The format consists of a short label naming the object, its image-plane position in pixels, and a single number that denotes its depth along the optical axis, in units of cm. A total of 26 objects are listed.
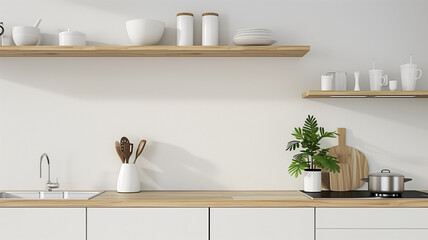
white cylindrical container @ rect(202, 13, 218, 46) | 307
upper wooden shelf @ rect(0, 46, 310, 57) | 294
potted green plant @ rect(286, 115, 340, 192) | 294
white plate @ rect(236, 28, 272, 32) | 295
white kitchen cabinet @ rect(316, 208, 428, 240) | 264
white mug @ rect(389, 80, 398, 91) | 302
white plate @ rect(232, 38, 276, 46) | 295
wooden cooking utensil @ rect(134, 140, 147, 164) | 311
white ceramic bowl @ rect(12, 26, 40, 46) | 300
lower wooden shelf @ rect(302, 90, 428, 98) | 294
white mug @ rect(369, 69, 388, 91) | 303
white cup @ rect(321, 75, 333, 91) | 303
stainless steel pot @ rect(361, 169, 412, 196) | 279
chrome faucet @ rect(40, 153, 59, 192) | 306
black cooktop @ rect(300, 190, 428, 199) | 281
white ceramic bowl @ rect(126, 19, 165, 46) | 300
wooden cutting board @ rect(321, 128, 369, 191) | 313
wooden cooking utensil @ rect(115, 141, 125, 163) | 309
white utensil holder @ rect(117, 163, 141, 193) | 301
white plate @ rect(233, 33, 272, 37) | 295
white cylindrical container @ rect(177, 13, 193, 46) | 308
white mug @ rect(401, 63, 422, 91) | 302
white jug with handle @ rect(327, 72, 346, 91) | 308
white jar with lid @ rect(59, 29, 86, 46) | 301
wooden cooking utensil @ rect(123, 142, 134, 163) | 307
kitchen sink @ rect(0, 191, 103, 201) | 304
